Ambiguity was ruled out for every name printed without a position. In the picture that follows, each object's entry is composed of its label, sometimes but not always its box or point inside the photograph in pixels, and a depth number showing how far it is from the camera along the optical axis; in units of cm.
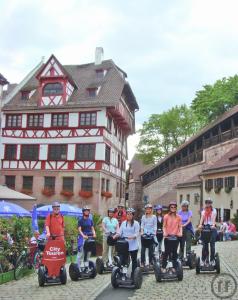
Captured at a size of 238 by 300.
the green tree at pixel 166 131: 4417
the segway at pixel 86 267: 797
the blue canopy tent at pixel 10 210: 1273
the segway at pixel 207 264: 812
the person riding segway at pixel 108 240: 894
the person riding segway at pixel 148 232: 814
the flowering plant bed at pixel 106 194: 2648
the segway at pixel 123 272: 703
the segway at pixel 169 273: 747
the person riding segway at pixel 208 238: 811
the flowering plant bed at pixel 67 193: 2616
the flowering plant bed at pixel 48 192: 2657
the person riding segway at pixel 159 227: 934
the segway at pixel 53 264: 748
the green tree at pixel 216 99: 3524
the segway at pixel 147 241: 812
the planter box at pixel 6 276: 803
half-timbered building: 2627
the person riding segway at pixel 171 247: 748
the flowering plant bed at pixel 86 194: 2580
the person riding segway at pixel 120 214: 1002
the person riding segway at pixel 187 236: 875
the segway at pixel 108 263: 891
